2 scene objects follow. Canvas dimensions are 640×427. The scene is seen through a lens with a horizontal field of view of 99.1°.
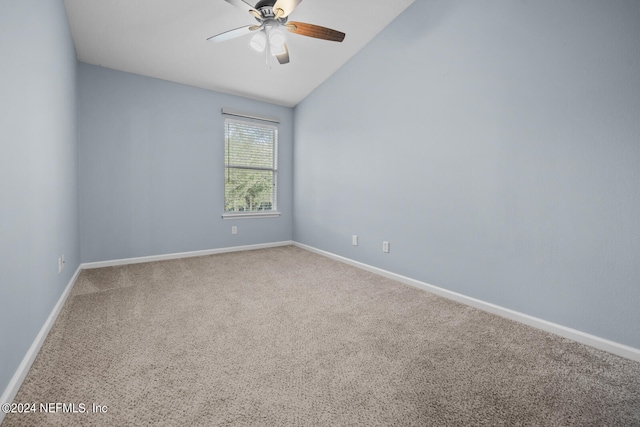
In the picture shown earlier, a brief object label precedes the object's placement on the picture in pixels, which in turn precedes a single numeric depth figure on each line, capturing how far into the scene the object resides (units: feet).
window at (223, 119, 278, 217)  13.76
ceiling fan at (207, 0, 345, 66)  7.00
